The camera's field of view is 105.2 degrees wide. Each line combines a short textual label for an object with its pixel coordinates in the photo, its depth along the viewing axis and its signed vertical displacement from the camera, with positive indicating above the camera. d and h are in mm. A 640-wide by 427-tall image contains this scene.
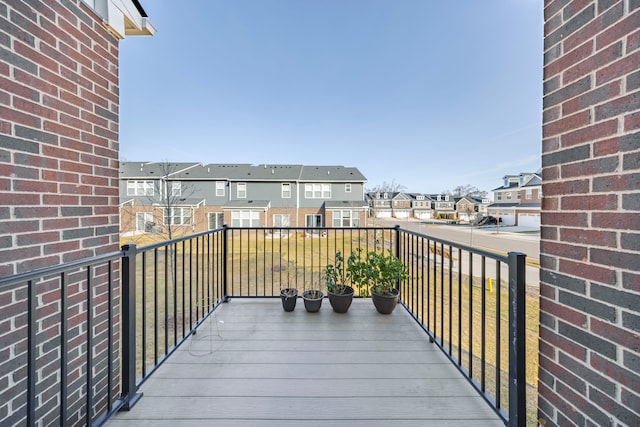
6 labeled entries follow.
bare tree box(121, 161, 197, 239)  15336 +1096
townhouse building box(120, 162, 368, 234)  16859 +1223
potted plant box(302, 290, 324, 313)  2664 -998
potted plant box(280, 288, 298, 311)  2699 -987
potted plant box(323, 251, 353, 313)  2643 -897
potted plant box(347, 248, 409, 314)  2617 -703
